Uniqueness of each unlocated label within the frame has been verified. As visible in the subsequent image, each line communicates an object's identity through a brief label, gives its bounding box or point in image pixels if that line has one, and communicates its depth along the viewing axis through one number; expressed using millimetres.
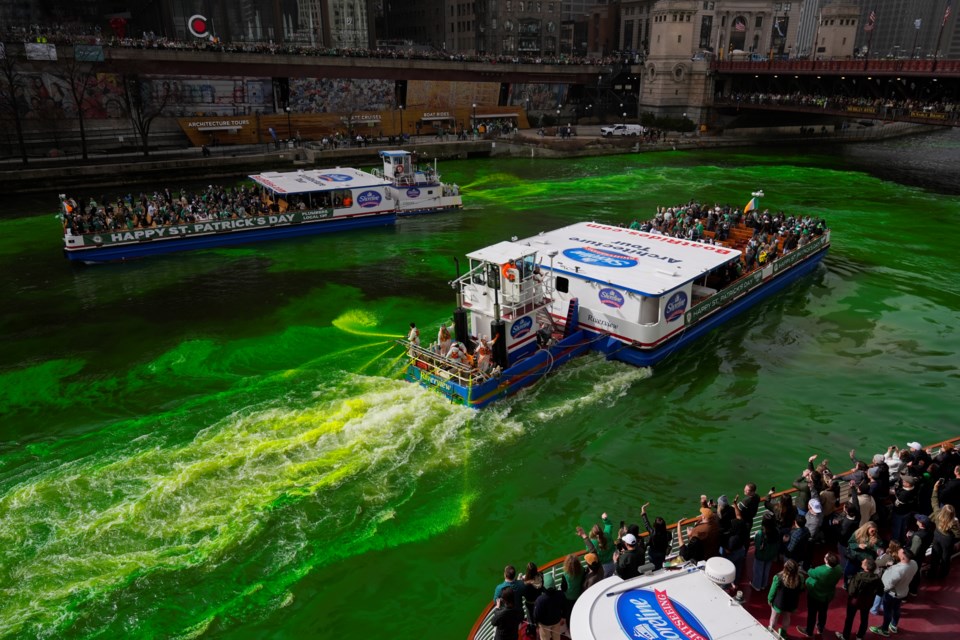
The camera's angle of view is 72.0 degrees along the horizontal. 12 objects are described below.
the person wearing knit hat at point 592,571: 9859
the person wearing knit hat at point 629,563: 9852
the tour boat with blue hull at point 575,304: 19609
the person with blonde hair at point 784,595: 9312
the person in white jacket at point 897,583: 9320
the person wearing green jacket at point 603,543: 10461
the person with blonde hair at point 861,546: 9906
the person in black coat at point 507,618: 9305
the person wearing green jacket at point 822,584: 9305
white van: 80062
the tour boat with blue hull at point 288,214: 34938
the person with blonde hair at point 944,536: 10438
